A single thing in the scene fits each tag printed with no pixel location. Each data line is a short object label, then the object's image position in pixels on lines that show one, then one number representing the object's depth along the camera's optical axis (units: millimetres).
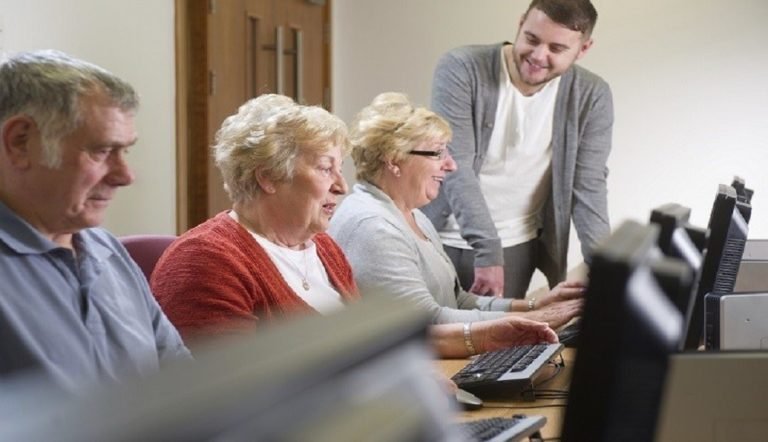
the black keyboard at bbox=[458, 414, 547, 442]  1536
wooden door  4109
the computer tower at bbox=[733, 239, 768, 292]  2893
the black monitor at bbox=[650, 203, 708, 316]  1071
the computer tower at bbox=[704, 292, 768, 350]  2010
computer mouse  1978
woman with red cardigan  2061
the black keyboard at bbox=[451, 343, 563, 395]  2100
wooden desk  1913
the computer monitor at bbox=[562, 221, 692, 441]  667
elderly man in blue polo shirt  1575
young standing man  3371
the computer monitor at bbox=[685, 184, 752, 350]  2240
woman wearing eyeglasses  2701
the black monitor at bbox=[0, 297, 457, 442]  403
